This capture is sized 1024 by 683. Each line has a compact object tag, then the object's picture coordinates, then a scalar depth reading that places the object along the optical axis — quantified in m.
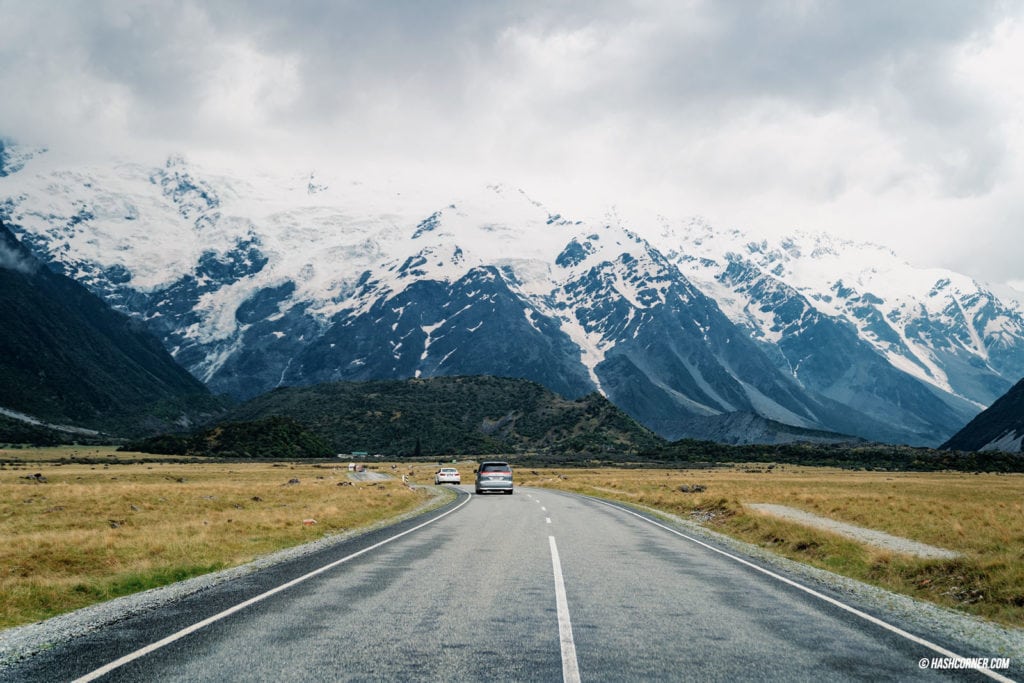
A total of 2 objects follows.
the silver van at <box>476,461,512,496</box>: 48.47
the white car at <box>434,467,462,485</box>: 66.44
